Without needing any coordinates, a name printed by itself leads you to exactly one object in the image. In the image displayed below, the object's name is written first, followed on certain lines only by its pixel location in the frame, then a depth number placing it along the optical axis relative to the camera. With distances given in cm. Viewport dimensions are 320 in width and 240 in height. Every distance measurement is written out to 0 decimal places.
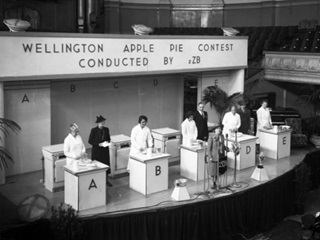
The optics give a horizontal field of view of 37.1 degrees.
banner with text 1099
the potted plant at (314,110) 1577
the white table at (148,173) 1069
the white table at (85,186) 961
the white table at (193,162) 1184
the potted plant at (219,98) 1576
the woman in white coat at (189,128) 1245
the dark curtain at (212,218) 895
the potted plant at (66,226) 826
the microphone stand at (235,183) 1126
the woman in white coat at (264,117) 1427
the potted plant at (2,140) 1102
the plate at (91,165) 985
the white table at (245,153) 1293
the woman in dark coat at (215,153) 1054
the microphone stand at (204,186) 1066
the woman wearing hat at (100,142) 1095
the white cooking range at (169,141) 1322
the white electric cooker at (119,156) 1196
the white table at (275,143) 1398
